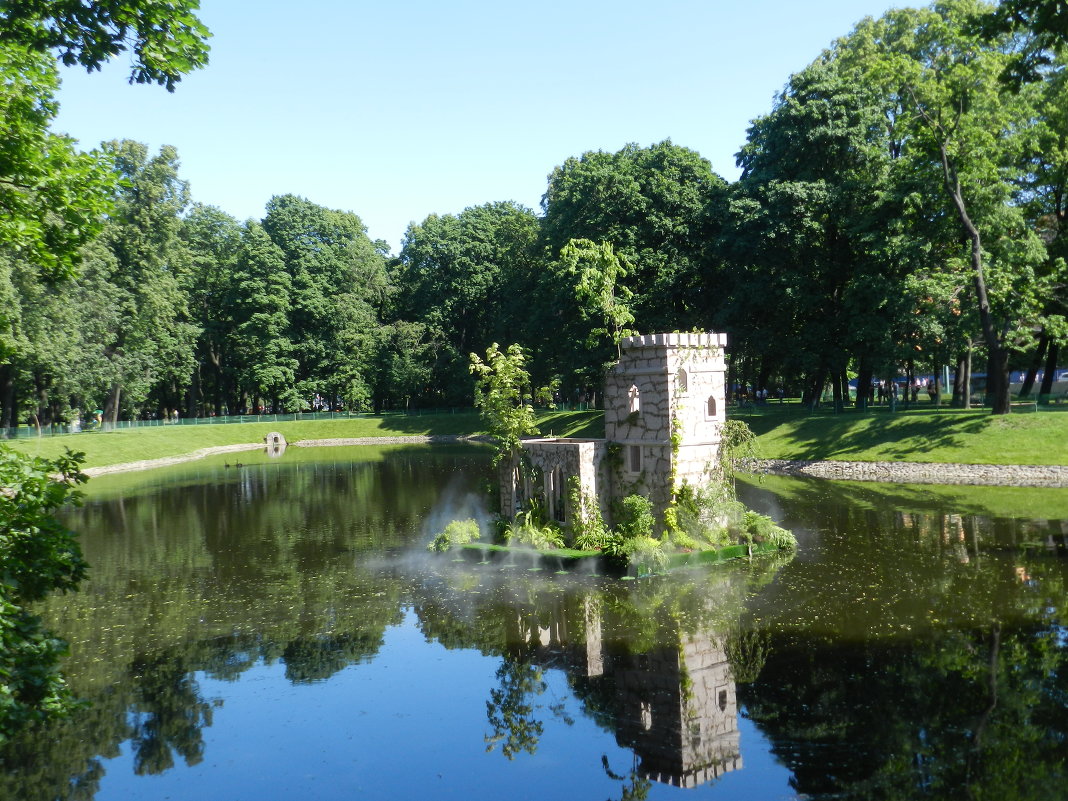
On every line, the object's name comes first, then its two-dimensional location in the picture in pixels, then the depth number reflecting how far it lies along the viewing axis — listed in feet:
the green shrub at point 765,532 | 85.46
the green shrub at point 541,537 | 85.05
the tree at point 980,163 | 138.21
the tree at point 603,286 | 93.91
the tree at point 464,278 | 276.41
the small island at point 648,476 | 82.43
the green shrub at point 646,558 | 77.92
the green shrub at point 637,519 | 81.15
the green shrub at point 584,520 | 83.76
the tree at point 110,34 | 35.32
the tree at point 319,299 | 281.95
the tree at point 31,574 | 26.30
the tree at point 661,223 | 199.31
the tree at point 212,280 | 278.26
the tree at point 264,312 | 269.23
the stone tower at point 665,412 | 82.74
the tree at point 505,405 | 89.51
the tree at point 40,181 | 32.99
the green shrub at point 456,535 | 91.09
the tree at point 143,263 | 221.46
